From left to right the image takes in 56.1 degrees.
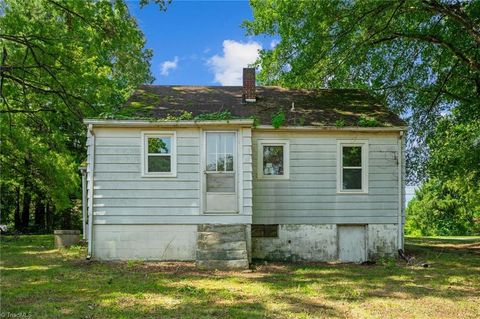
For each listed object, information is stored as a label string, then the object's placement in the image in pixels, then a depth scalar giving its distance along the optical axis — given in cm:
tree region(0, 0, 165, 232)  1191
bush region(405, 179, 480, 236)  3612
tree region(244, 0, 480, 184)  1364
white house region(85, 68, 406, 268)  1217
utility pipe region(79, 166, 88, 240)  1684
